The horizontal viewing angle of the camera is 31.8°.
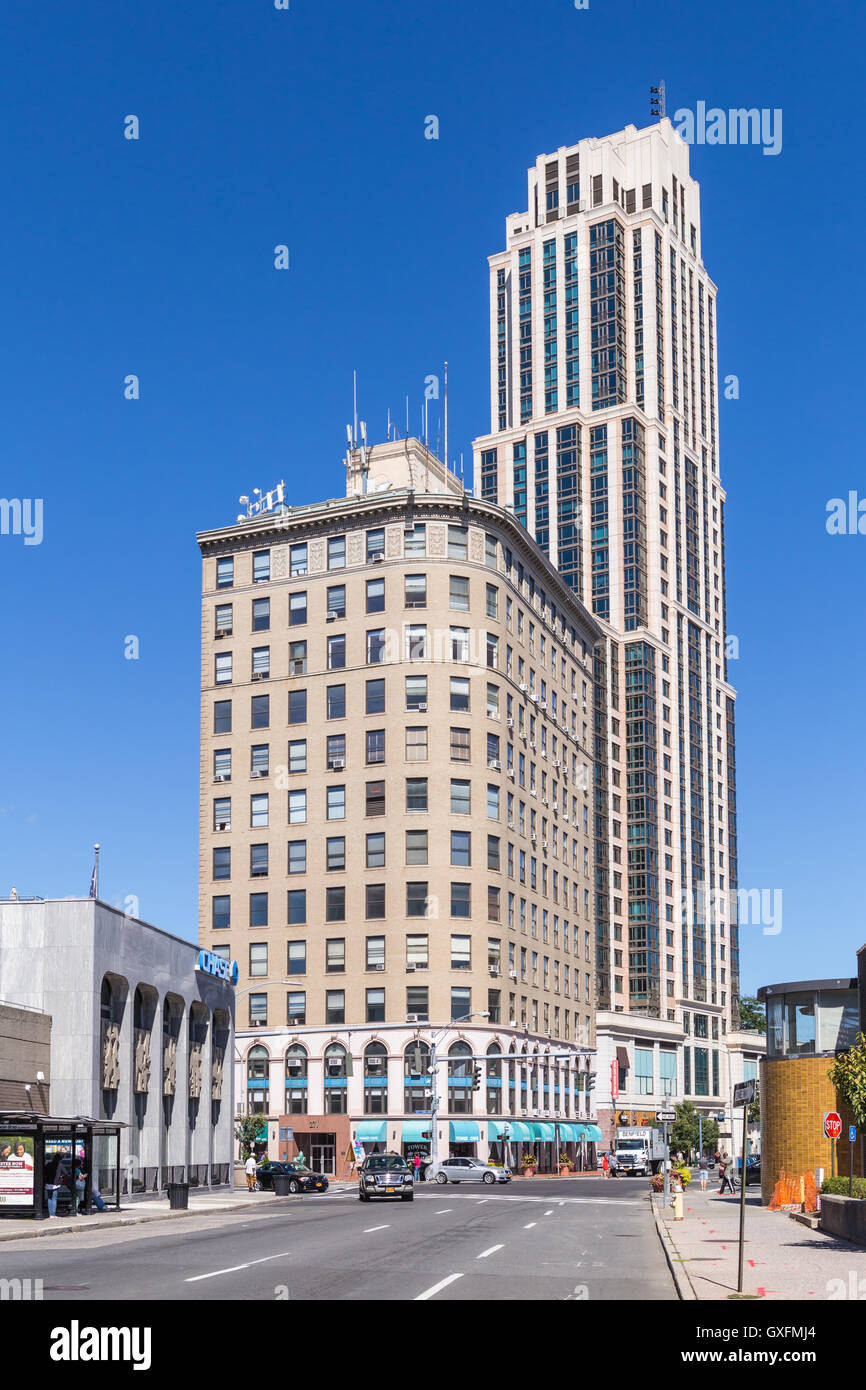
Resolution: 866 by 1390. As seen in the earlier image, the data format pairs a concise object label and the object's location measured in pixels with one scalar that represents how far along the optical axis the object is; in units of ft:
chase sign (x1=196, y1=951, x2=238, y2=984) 203.10
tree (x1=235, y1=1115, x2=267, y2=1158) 309.22
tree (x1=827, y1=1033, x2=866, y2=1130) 98.32
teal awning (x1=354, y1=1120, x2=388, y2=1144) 319.27
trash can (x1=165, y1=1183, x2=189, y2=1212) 156.46
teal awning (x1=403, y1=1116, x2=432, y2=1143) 315.58
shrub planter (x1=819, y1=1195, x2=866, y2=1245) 96.96
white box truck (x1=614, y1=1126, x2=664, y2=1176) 321.93
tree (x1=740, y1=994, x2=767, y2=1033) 609.01
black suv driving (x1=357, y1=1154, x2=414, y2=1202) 179.52
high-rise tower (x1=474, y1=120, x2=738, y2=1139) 497.05
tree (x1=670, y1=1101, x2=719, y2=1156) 485.56
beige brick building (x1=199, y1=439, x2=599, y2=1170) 327.06
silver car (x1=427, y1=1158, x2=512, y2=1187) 253.65
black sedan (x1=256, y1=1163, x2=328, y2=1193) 208.64
